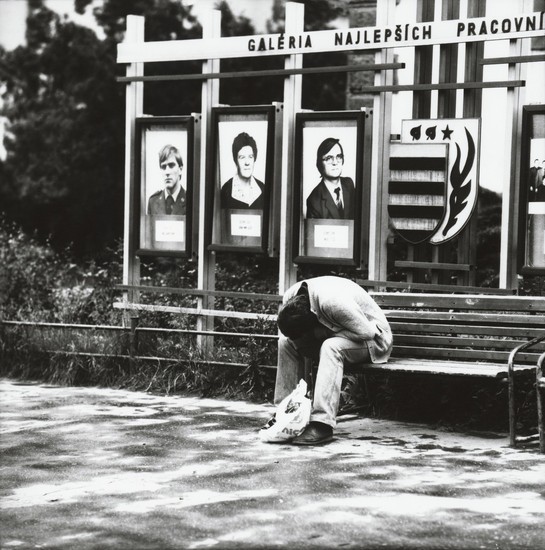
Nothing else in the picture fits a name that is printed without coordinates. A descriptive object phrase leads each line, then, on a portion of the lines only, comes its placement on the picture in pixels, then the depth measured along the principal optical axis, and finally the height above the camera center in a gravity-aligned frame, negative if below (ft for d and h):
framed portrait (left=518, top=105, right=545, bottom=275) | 28.10 +0.41
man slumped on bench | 25.30 -3.02
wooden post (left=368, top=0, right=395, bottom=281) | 30.42 +0.97
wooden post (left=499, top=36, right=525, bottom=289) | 28.50 +0.58
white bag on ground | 24.91 -4.59
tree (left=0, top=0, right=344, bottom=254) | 69.46 +5.46
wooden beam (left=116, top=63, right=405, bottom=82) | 30.14 +3.57
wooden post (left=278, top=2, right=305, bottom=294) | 32.07 +1.63
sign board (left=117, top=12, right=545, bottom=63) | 28.32 +4.36
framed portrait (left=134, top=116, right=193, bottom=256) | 34.12 +0.46
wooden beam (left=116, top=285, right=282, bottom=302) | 31.86 -2.59
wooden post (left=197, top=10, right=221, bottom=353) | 33.71 +1.62
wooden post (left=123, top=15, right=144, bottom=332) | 35.29 +1.08
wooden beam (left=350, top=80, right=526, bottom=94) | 28.17 +2.96
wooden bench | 25.94 -2.92
